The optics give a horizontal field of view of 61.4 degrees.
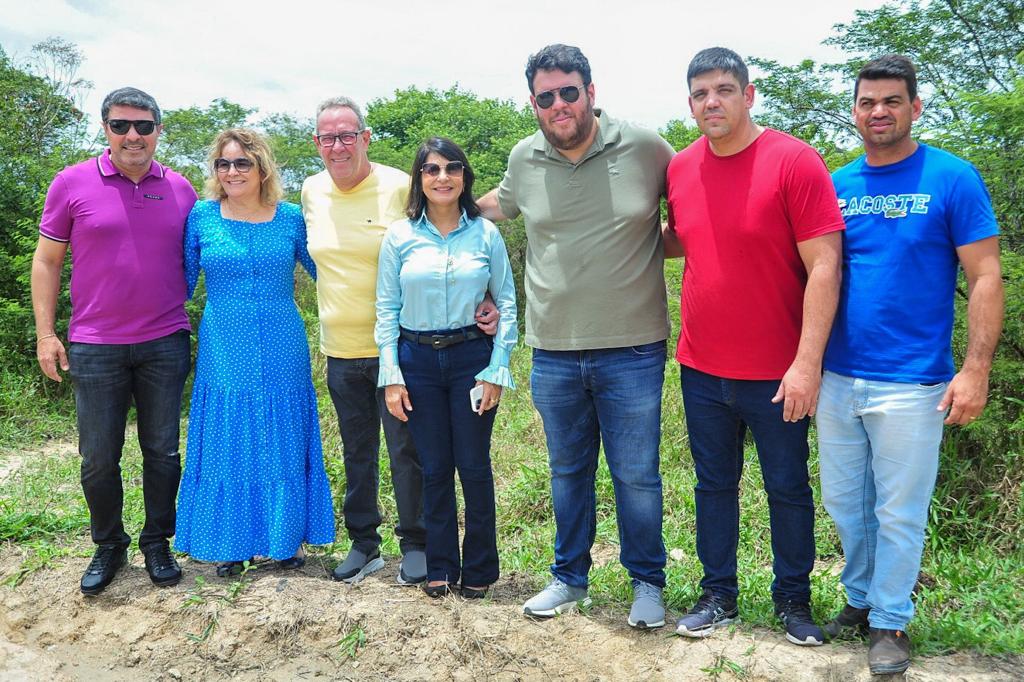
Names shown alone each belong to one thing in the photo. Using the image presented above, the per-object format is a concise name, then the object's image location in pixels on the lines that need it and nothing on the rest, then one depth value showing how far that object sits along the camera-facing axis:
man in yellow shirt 3.77
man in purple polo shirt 3.82
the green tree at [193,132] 10.36
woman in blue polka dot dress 3.87
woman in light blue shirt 3.54
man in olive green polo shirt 3.33
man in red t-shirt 3.00
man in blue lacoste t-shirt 2.88
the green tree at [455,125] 14.58
